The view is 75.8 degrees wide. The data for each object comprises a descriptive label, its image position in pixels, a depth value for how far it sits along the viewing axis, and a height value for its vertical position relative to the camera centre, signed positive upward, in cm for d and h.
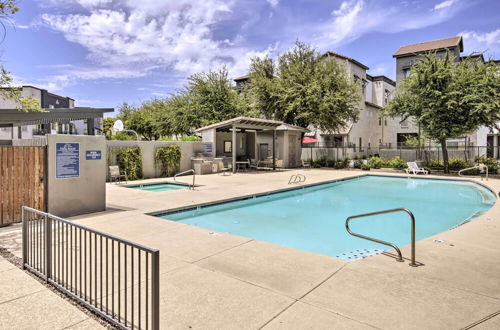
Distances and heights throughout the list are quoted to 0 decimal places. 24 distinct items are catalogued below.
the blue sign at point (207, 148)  1998 +66
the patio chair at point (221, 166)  2016 -47
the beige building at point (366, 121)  3338 +440
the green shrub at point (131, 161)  1538 -13
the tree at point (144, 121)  3894 +462
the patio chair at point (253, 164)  2336 -39
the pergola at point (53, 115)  797 +113
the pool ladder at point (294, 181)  1531 -110
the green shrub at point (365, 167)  2392 -60
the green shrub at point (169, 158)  1721 +3
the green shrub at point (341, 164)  2522 -40
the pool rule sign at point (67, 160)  752 -4
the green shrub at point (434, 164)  2217 -35
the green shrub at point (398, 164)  2317 -36
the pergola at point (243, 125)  1941 +215
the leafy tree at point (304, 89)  2412 +544
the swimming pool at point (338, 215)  773 -177
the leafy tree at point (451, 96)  1795 +370
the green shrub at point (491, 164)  1998 -30
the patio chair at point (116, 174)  1411 -71
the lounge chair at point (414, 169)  2095 -65
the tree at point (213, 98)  3039 +583
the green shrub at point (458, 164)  2117 -32
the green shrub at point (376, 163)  2428 -30
